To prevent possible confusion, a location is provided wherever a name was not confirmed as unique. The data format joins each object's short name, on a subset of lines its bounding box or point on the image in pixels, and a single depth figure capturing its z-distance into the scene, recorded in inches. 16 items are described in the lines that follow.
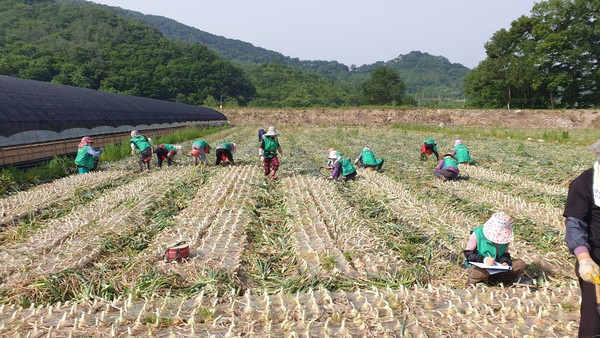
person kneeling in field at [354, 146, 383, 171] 458.0
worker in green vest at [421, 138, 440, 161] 522.0
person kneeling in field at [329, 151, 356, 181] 396.5
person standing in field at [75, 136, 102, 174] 429.4
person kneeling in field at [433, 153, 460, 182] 391.5
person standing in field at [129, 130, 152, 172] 452.8
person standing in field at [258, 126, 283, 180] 387.4
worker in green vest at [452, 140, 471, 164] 489.7
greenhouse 427.5
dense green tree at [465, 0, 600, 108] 1927.9
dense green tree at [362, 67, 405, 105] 2824.8
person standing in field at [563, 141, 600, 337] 100.3
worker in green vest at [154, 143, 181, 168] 480.4
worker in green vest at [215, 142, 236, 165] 483.8
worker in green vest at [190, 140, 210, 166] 466.9
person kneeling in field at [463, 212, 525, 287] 151.7
